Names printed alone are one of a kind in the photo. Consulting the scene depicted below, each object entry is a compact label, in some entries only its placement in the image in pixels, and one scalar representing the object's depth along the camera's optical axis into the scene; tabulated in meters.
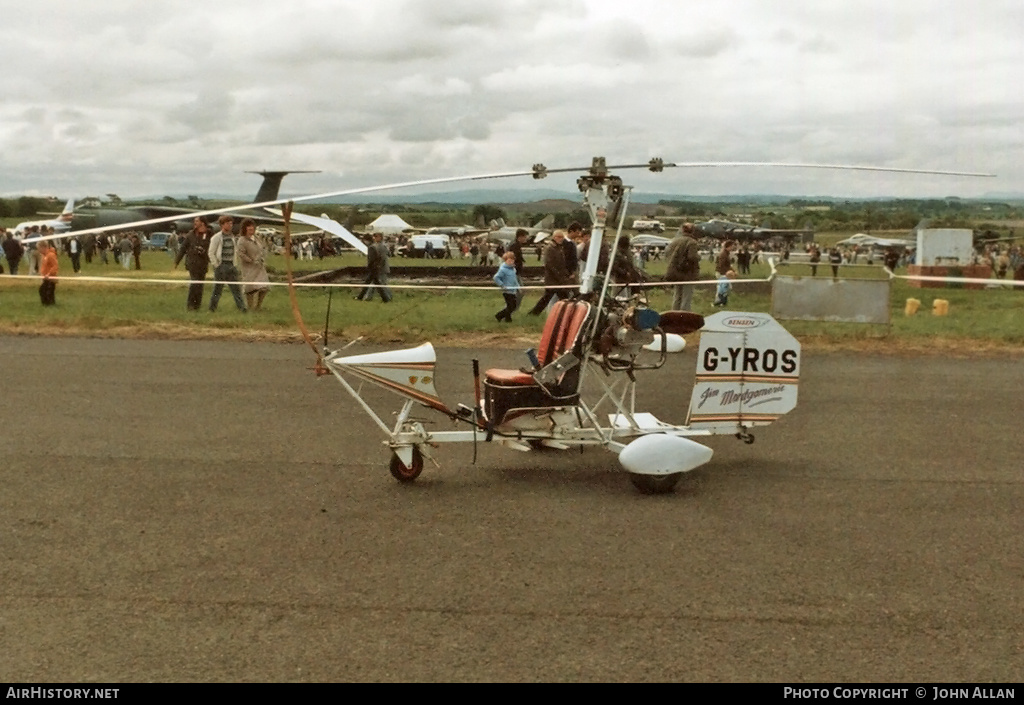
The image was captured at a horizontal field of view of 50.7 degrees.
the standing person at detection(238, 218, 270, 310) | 17.44
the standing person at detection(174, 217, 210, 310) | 18.09
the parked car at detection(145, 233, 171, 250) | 49.79
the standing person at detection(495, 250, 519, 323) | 16.70
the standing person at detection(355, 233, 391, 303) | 18.33
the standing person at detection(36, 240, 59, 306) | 19.14
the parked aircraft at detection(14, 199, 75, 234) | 44.31
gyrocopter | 7.39
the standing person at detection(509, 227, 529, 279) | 17.38
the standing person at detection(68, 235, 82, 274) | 30.96
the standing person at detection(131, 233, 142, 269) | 31.99
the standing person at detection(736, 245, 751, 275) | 23.72
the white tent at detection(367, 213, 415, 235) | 57.43
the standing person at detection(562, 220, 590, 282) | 15.10
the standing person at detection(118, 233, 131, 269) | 34.03
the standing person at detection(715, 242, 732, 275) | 20.05
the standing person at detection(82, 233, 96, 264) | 36.78
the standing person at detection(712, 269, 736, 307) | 18.45
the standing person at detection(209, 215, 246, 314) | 17.50
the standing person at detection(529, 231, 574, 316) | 15.10
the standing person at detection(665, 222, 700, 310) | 15.27
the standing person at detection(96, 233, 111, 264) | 38.12
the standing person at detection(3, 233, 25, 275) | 22.83
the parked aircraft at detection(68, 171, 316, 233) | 58.88
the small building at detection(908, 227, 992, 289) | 31.58
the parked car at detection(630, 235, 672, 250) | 43.03
